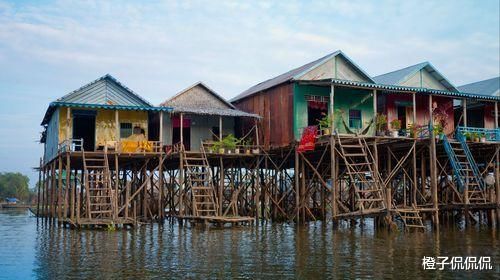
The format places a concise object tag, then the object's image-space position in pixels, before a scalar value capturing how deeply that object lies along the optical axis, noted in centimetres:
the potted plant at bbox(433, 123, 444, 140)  2761
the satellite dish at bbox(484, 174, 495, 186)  2669
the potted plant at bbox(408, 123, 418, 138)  2725
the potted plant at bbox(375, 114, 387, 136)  2752
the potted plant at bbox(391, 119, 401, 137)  2783
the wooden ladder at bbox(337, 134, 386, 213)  2308
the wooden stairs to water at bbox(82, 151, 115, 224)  2398
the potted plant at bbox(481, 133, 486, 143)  2867
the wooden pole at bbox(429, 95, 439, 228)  2528
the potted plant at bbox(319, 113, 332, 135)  2645
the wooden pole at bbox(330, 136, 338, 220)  2475
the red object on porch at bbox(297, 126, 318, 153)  2660
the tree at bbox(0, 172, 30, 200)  8269
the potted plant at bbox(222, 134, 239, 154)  2902
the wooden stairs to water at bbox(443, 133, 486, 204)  2545
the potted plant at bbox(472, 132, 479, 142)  2859
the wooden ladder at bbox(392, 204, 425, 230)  2298
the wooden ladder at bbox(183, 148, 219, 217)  2593
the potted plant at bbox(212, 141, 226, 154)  2894
